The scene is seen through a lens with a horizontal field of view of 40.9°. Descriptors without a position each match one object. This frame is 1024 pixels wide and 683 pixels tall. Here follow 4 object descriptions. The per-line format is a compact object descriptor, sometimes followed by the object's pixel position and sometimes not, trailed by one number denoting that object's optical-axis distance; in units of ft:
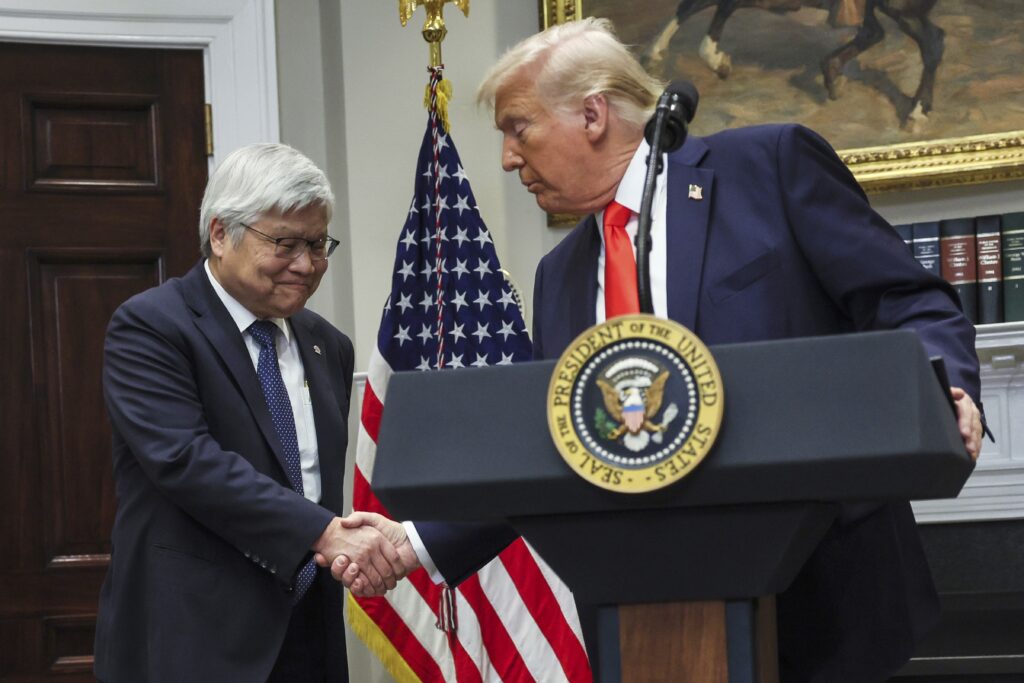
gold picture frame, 15.57
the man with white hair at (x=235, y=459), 8.79
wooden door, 16.19
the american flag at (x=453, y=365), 13.71
